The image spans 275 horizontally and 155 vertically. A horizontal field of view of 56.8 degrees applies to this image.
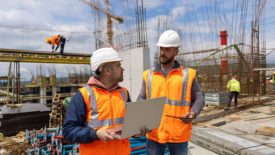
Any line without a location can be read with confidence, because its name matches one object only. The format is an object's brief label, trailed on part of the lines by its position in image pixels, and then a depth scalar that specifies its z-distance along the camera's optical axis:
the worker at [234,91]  10.63
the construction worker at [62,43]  13.40
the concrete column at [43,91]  21.19
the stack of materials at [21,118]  8.86
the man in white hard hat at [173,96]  2.48
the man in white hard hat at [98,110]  1.76
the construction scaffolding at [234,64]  12.06
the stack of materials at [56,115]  9.31
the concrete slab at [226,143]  3.58
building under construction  4.38
